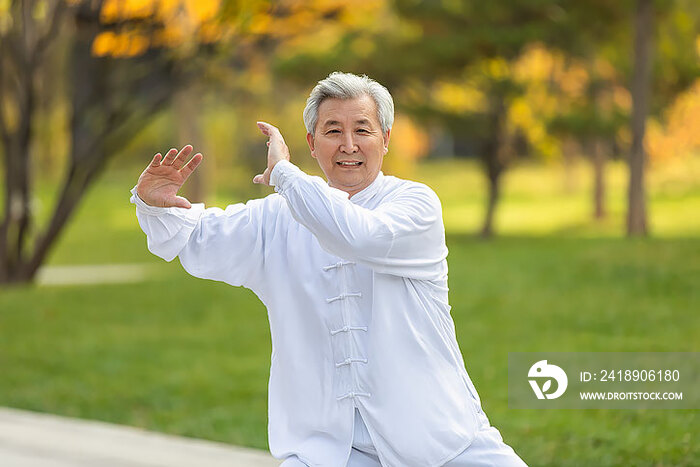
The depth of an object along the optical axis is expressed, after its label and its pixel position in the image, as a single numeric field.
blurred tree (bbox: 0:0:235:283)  13.06
